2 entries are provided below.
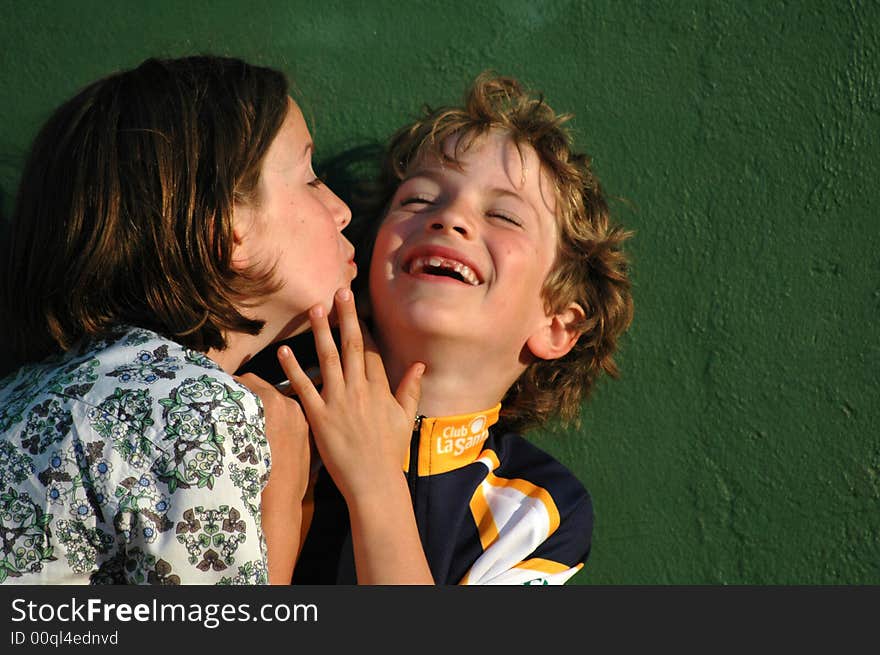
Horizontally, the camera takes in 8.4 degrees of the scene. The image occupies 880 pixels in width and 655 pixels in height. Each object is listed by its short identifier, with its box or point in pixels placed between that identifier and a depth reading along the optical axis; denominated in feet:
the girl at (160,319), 13.07
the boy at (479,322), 13.51
